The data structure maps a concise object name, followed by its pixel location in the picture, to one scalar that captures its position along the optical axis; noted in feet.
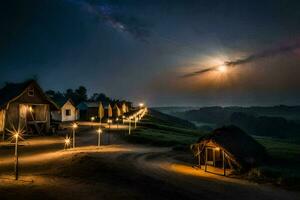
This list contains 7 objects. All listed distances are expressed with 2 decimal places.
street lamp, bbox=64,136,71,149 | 120.66
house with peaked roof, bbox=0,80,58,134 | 153.17
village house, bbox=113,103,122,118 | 372.93
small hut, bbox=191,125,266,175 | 96.68
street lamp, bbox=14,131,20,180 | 62.08
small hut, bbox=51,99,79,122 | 275.39
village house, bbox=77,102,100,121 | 326.44
